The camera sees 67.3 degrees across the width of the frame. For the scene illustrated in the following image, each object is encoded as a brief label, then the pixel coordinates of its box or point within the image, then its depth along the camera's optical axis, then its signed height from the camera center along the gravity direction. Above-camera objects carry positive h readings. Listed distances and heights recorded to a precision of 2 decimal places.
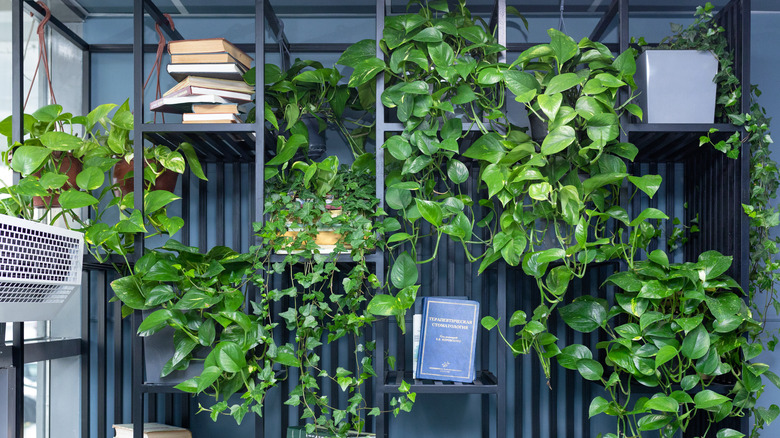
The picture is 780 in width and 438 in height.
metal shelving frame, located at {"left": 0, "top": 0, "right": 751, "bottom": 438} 1.71 +0.01
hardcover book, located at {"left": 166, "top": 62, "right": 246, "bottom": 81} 1.77 +0.45
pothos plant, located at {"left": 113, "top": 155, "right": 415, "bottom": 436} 1.58 -0.21
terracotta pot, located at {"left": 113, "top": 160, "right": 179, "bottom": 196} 1.93 +0.12
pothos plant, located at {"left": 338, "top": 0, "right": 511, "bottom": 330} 1.61 +0.34
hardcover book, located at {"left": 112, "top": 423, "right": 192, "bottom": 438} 1.94 -0.73
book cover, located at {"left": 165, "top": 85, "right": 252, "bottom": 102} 1.75 +0.38
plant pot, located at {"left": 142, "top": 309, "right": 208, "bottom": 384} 1.70 -0.40
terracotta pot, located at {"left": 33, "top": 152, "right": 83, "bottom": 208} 1.83 +0.15
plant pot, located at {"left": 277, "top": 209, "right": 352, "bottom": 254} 1.74 -0.06
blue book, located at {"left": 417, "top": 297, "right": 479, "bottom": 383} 1.72 -0.37
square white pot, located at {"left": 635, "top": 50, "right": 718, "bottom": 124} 1.72 +0.40
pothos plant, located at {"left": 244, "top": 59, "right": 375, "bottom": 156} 1.90 +0.40
